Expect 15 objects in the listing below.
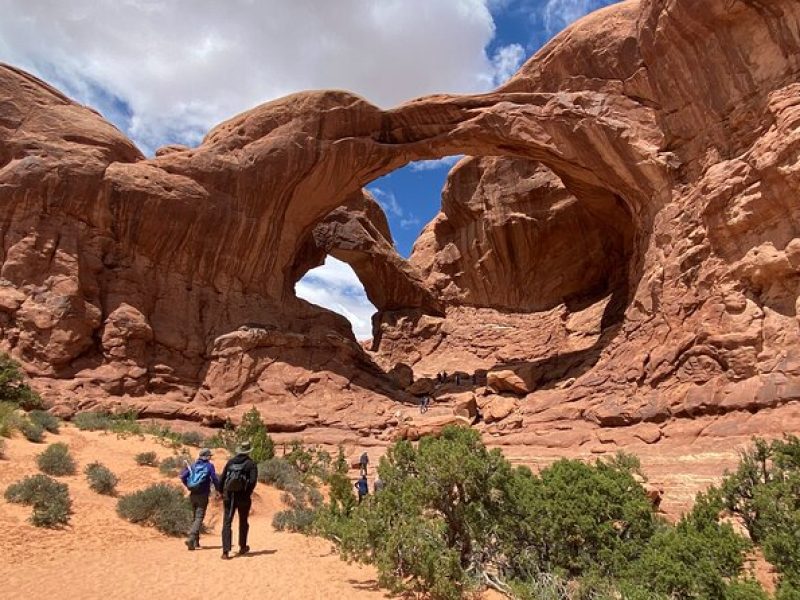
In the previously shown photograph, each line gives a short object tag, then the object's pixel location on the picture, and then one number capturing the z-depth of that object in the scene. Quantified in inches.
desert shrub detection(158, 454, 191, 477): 507.5
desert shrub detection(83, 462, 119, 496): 403.2
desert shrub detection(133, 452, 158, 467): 523.5
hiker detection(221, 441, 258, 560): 291.0
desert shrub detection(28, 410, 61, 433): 553.6
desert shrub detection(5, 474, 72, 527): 311.9
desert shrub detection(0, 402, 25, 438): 478.9
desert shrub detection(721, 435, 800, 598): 248.1
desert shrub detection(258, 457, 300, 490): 573.0
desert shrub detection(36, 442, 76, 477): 413.4
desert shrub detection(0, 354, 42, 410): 633.6
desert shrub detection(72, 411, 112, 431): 625.9
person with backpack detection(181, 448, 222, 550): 312.3
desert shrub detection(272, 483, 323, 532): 405.4
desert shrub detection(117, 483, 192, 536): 359.6
